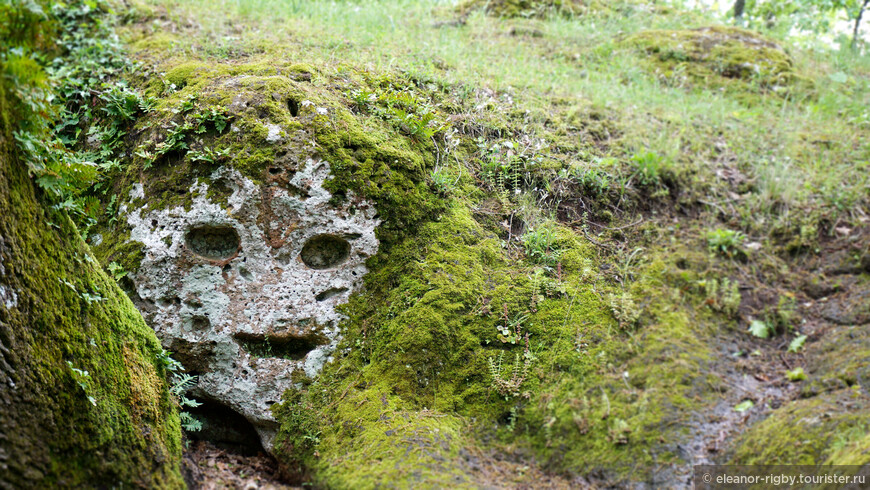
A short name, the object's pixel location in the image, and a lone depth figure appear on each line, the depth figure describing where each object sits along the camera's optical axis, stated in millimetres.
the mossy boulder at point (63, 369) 2482
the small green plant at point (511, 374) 3936
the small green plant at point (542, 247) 4707
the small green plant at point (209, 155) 4293
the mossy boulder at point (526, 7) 9805
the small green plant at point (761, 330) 4180
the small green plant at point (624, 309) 4261
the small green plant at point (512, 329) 4160
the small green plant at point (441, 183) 4885
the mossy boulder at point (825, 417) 3160
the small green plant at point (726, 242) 4703
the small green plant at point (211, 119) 4453
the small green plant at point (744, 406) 3740
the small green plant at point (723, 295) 4316
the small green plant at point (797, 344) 4020
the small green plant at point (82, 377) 2779
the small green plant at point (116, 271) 4070
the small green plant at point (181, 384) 3762
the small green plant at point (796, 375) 3816
